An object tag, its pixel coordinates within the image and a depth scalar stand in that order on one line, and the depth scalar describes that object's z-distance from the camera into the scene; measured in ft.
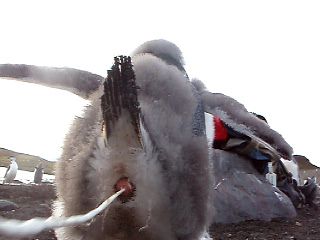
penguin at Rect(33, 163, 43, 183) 48.46
